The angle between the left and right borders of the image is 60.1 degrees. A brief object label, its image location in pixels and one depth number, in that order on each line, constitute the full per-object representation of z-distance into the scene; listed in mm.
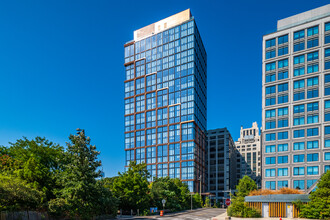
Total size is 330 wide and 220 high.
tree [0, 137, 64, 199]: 35500
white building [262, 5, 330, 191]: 65562
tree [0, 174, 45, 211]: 29341
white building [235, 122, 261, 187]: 183712
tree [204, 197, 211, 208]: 105875
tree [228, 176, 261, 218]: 42966
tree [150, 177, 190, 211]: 58125
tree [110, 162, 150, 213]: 48812
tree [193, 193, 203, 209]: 83375
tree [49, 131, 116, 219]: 34812
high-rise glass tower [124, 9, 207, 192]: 110000
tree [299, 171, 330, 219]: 38812
